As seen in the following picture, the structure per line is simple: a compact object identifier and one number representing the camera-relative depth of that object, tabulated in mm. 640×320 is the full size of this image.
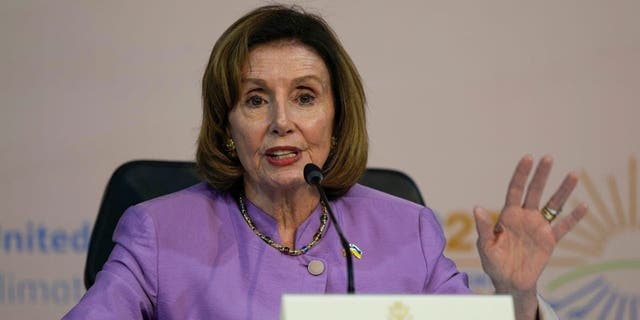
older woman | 4478
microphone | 4319
